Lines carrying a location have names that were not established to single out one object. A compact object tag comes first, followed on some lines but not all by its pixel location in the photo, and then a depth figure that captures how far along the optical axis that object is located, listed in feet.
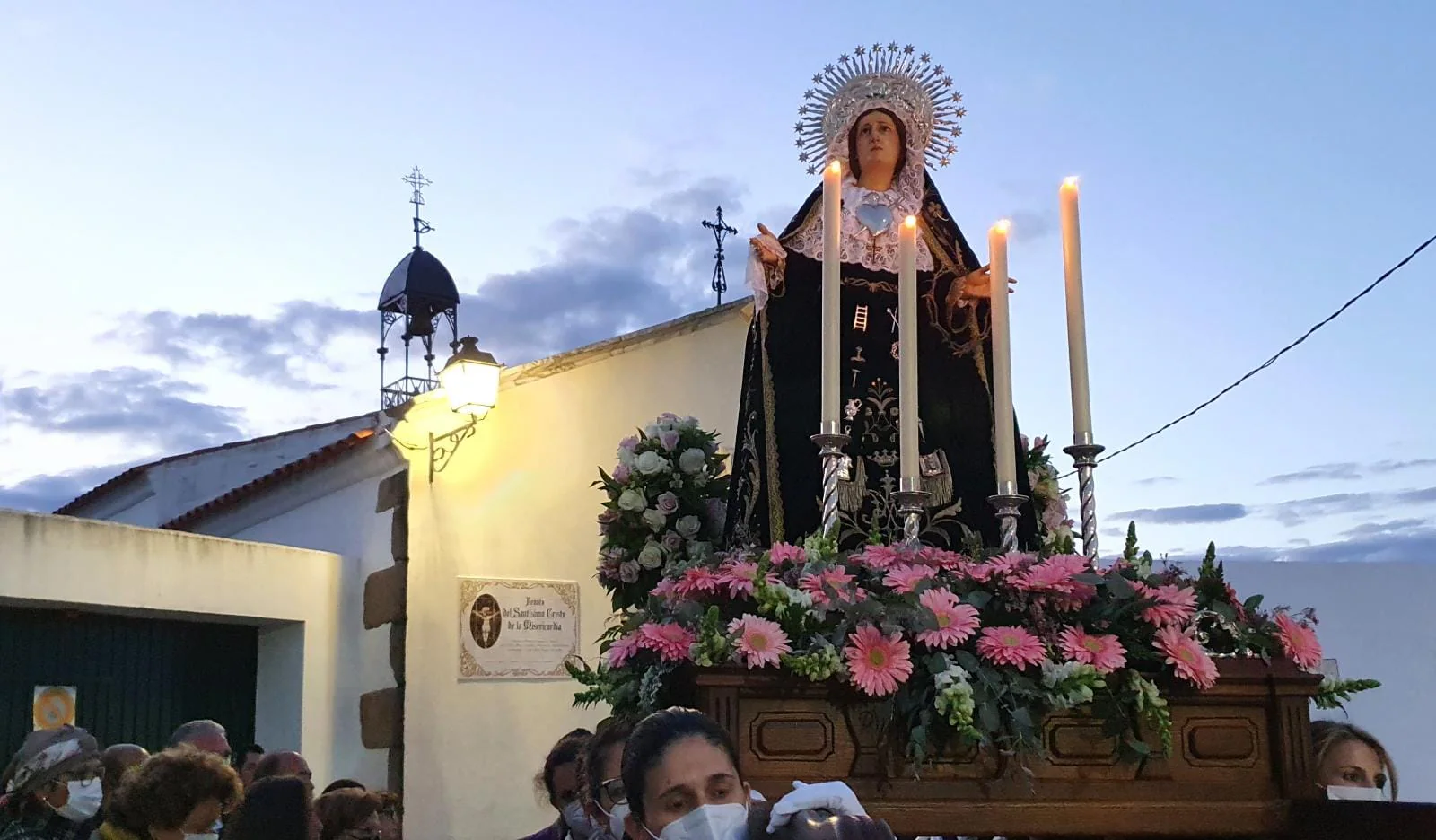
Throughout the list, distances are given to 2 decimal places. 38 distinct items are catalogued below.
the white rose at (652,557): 13.56
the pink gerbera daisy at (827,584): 8.39
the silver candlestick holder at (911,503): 9.95
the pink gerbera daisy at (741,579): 8.45
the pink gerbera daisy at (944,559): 8.94
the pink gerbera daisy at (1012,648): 8.02
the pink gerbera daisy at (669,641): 8.16
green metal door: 22.47
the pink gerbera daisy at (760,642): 7.81
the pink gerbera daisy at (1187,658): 8.04
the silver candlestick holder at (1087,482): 9.54
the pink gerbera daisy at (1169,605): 8.33
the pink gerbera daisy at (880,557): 8.95
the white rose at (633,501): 13.83
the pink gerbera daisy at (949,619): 8.10
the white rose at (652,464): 13.99
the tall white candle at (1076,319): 9.78
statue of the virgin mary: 12.36
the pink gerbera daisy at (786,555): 8.87
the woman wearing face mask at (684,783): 5.99
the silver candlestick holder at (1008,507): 10.00
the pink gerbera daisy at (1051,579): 8.42
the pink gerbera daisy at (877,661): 7.79
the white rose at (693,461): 14.12
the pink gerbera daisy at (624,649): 8.52
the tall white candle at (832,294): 10.34
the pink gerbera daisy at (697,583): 8.65
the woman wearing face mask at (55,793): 11.28
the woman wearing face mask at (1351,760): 9.11
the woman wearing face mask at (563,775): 12.04
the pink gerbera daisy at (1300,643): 8.48
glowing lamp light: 25.30
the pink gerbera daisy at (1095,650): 8.02
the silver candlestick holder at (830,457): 10.07
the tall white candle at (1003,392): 10.11
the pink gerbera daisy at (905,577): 8.49
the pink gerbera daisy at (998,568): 8.59
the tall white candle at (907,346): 10.09
